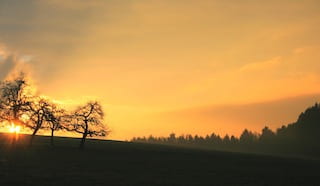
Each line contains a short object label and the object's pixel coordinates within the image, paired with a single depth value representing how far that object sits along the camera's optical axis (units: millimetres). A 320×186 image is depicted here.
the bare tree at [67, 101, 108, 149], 81938
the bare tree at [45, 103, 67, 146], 77625
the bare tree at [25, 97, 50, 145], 76062
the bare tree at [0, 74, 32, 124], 74375
